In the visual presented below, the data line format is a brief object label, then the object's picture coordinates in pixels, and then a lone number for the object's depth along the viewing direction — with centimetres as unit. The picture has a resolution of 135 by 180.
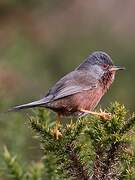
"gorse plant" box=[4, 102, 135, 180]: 670
